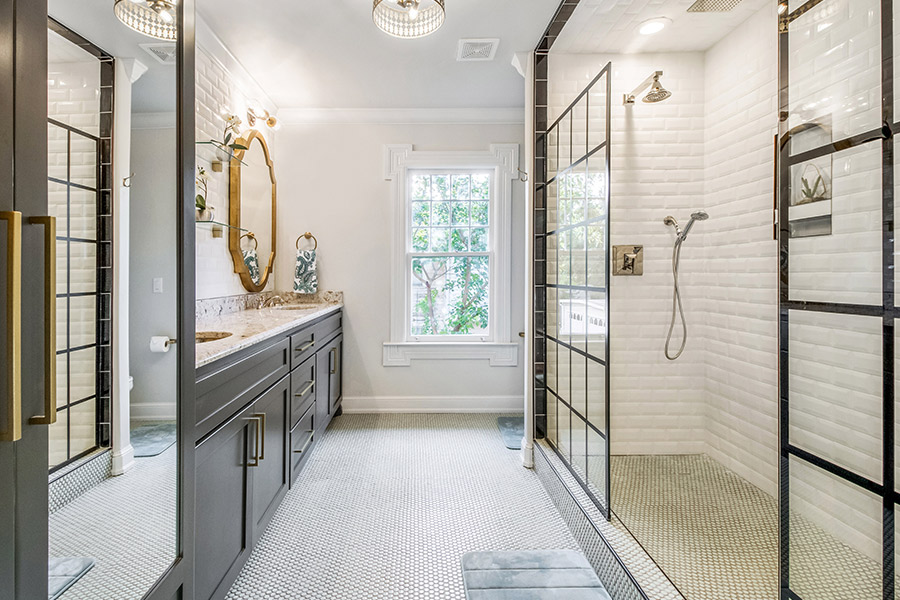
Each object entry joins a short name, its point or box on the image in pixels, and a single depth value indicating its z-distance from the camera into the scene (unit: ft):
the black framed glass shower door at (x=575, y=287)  6.15
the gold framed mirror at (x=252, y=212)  9.41
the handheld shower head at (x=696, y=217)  8.03
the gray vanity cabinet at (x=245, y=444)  4.24
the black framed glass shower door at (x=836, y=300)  2.78
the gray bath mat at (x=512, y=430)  9.86
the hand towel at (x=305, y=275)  11.50
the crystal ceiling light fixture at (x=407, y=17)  6.41
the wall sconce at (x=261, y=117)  9.88
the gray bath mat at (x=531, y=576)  5.08
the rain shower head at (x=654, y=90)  7.06
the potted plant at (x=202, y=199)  7.66
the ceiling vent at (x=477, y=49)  8.30
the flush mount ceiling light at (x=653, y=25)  7.28
